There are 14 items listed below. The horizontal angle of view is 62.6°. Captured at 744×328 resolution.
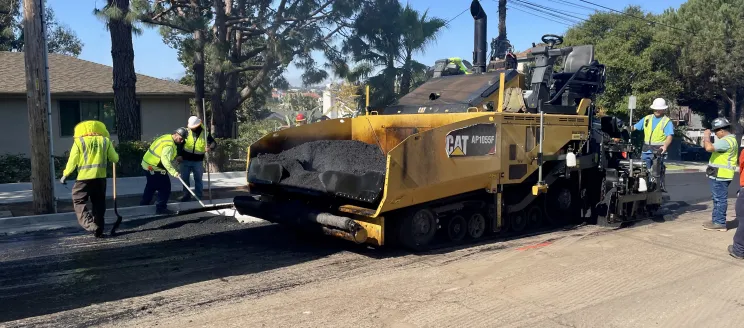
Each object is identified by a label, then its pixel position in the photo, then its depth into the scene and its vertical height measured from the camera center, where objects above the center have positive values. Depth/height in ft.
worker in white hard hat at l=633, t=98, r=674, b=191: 29.78 +0.06
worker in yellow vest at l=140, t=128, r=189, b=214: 28.35 -1.26
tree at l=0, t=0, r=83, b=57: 65.16 +15.13
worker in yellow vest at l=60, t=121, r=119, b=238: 24.41 -1.38
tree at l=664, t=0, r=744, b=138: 85.97 +11.90
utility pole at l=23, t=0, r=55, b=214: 29.58 +1.70
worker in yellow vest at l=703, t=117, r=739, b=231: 26.45 -1.34
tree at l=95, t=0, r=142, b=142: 43.19 +5.45
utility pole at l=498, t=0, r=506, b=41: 60.80 +11.71
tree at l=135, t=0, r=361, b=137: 47.83 +8.87
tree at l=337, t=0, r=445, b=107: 53.42 +8.14
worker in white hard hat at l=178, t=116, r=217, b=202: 31.89 -0.62
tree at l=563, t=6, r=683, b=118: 78.12 +9.29
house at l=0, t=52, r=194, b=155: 56.24 +3.99
